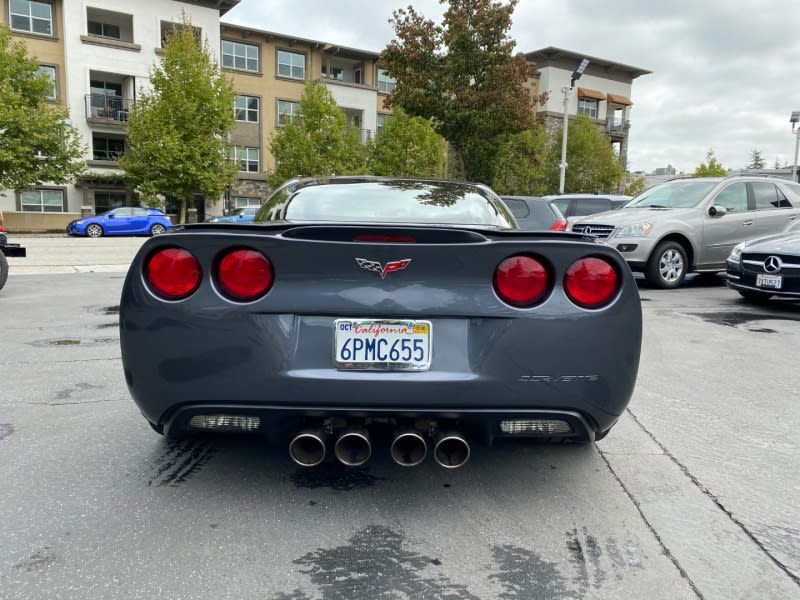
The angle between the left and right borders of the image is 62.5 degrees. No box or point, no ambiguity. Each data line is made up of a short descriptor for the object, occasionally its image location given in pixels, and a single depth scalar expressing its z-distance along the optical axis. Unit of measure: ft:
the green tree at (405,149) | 123.24
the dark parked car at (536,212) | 35.81
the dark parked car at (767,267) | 25.17
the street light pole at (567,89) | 97.19
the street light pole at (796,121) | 90.17
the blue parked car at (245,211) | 94.65
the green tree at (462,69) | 72.54
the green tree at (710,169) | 202.08
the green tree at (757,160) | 306.06
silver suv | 33.14
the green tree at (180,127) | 102.58
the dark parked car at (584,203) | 51.88
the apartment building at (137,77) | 110.22
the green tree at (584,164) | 143.43
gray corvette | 8.00
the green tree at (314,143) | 117.39
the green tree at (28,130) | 92.89
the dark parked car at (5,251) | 28.45
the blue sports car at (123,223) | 92.68
